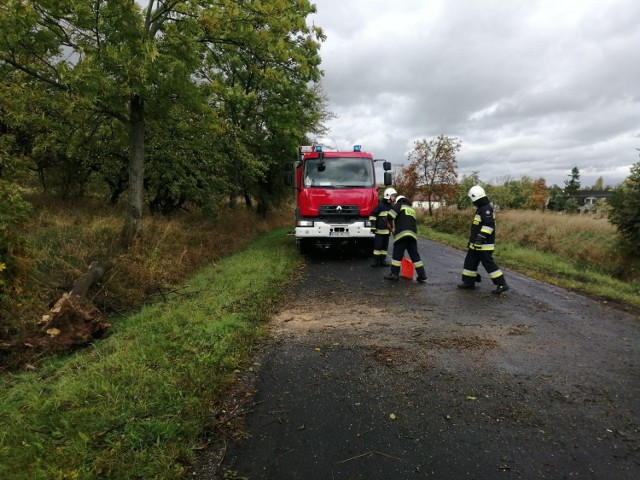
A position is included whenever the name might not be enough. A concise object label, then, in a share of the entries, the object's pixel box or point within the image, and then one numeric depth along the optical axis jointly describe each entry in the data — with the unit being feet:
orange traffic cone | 26.86
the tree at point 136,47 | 22.24
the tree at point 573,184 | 281.54
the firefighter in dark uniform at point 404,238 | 26.56
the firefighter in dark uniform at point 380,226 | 31.27
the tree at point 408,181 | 84.48
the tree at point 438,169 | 80.84
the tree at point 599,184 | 386.52
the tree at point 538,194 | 260.83
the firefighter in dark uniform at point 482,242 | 23.29
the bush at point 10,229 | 17.04
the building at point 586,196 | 268.50
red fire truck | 33.55
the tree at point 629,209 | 33.35
